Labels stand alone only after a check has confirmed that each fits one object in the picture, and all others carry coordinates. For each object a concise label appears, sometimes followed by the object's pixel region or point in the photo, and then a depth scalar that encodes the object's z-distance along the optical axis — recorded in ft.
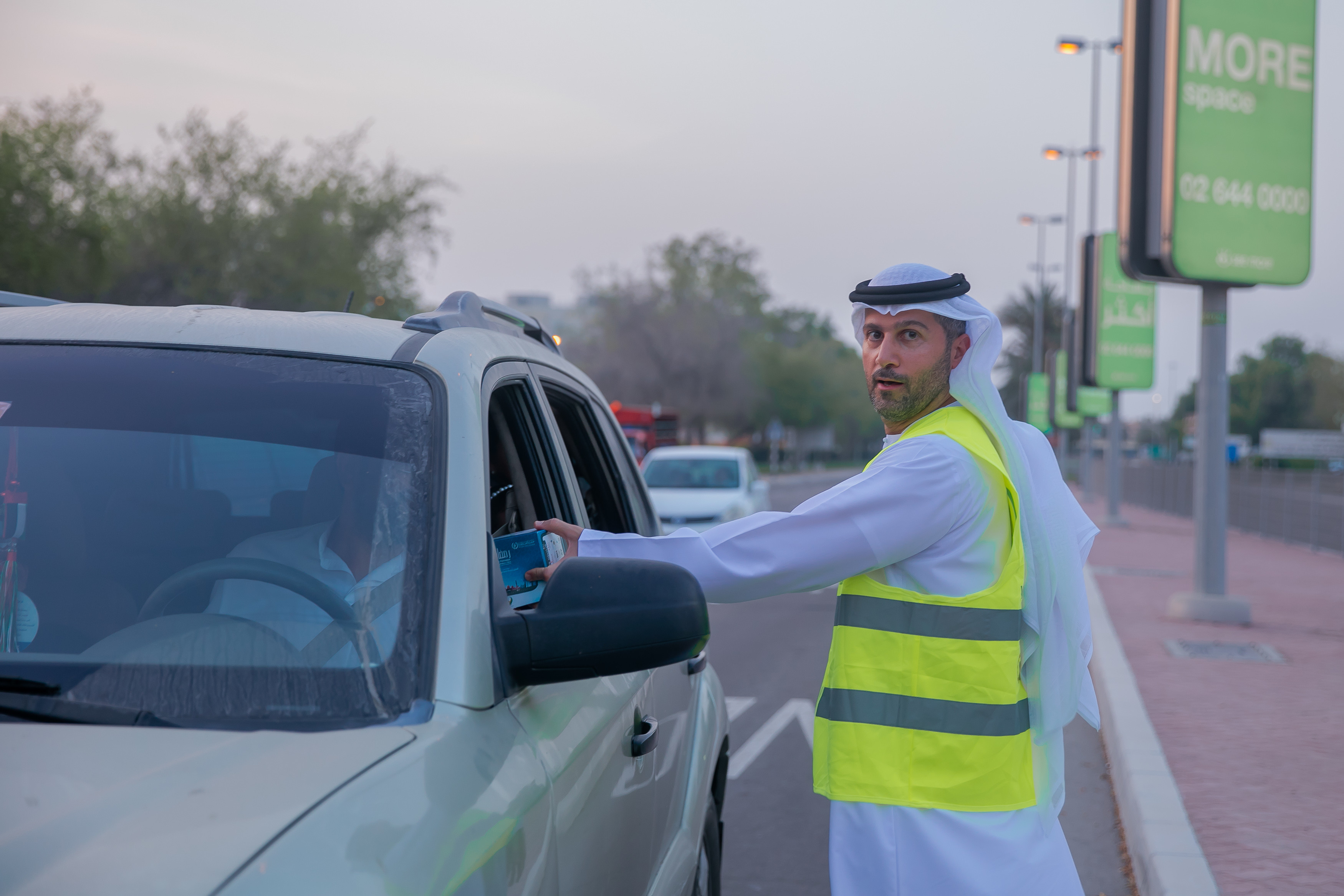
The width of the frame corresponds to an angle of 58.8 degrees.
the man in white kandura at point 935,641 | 7.68
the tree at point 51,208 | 86.53
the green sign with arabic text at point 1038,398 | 165.99
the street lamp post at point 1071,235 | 120.06
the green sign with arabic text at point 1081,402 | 111.96
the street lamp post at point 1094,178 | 97.30
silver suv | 4.72
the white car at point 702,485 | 53.88
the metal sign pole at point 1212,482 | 39.37
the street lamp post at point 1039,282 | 186.50
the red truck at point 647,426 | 121.49
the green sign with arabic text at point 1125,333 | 87.30
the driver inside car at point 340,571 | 6.14
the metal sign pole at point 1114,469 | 96.27
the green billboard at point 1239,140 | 38.32
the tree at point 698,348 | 215.72
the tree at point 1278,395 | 297.53
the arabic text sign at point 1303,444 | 133.39
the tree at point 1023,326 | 275.80
